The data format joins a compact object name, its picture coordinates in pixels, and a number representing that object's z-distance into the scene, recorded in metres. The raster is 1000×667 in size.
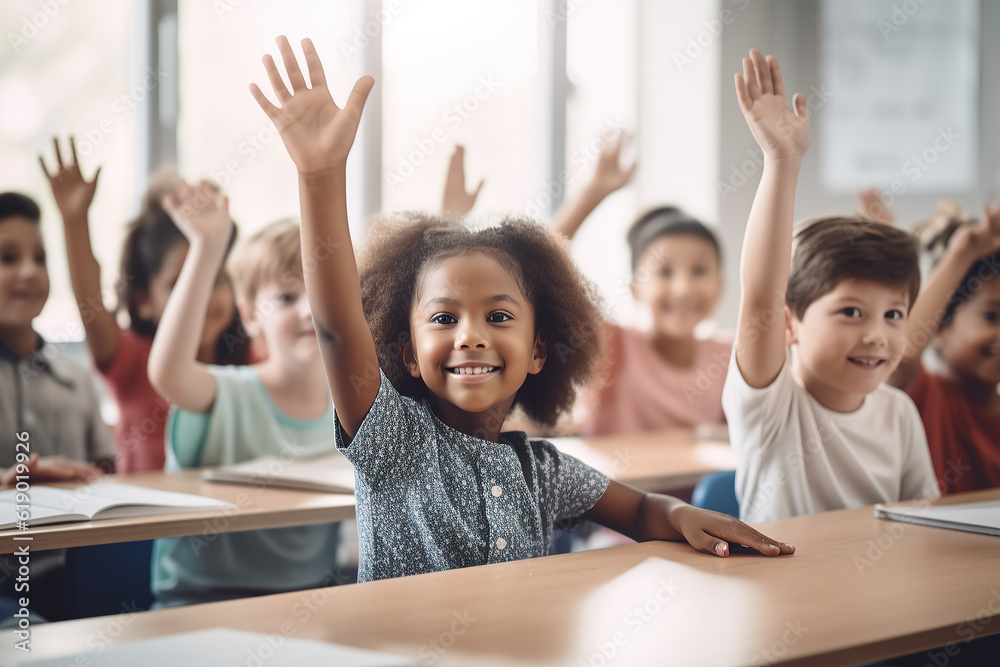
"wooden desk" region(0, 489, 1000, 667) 0.76
